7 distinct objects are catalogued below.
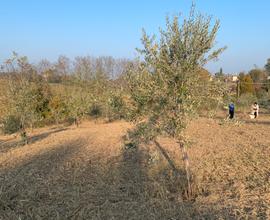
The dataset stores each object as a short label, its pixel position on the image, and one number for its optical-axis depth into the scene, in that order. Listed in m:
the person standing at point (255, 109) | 16.34
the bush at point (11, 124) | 13.08
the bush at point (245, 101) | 20.75
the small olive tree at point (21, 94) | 11.35
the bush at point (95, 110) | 19.58
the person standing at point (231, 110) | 14.91
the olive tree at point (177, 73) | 4.94
